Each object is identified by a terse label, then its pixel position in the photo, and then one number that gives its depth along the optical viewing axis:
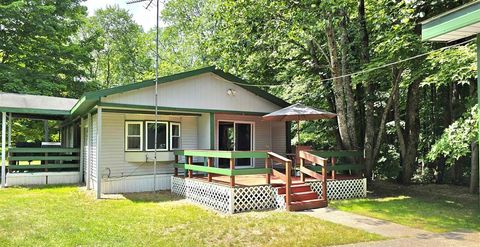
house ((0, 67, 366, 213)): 9.09
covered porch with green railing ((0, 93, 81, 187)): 12.18
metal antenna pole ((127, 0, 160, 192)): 10.16
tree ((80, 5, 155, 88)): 33.81
